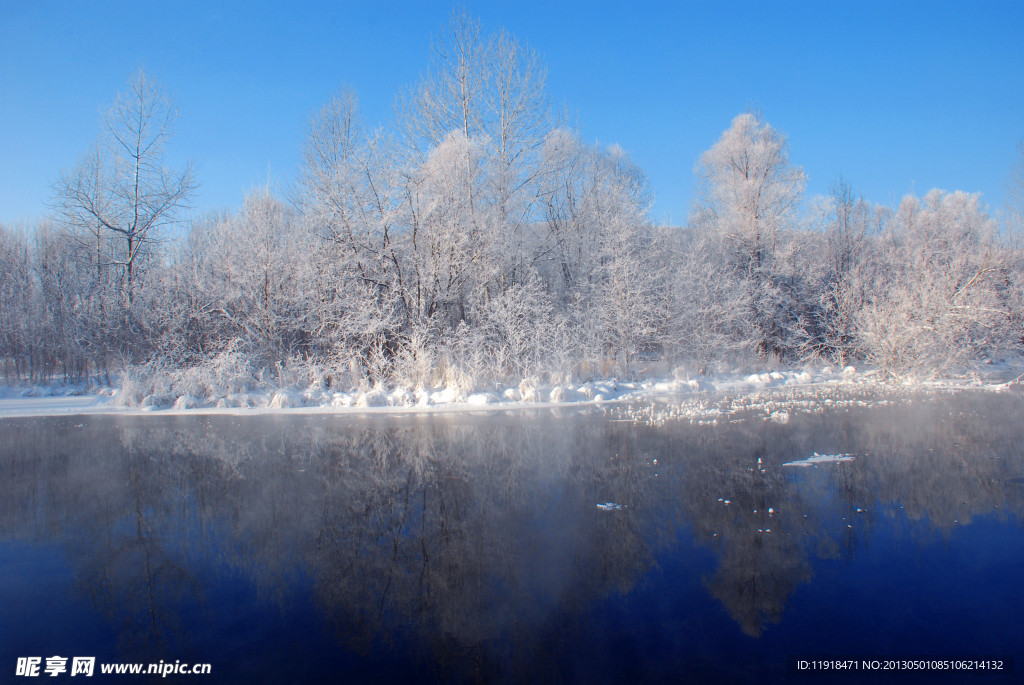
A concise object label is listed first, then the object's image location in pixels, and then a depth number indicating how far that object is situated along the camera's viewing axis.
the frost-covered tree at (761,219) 21.84
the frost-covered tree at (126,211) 18.88
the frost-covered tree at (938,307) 16.28
